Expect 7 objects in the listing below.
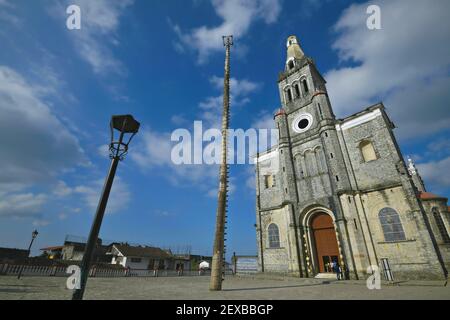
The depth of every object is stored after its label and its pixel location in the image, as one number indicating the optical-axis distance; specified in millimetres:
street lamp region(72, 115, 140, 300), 3607
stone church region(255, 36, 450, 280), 15469
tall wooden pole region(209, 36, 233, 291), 10148
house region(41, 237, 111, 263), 36000
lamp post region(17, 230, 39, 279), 18812
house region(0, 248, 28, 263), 24938
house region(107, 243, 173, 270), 36906
